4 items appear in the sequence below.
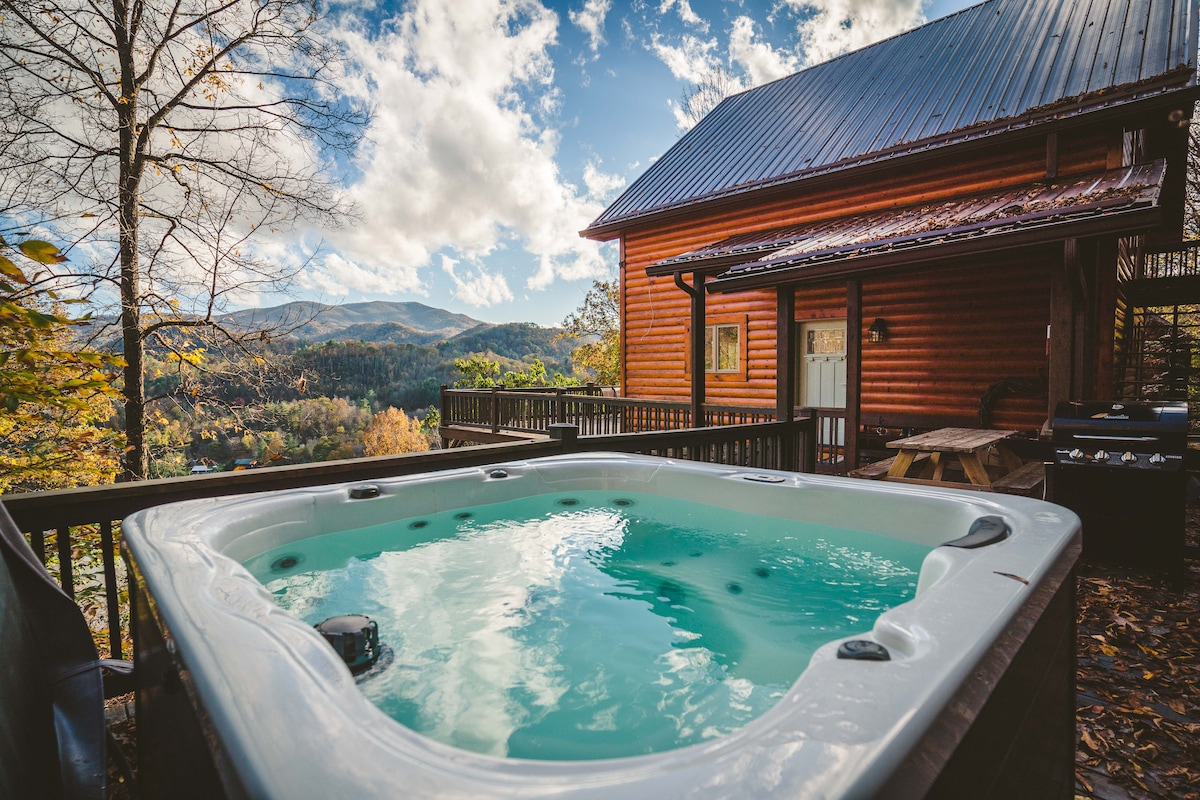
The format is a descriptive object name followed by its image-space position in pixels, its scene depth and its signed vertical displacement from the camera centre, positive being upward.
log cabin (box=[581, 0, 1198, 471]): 4.80 +1.86
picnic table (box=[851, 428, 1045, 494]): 4.16 -0.63
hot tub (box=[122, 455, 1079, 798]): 0.68 -0.47
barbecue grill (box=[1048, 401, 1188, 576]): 3.24 -0.54
